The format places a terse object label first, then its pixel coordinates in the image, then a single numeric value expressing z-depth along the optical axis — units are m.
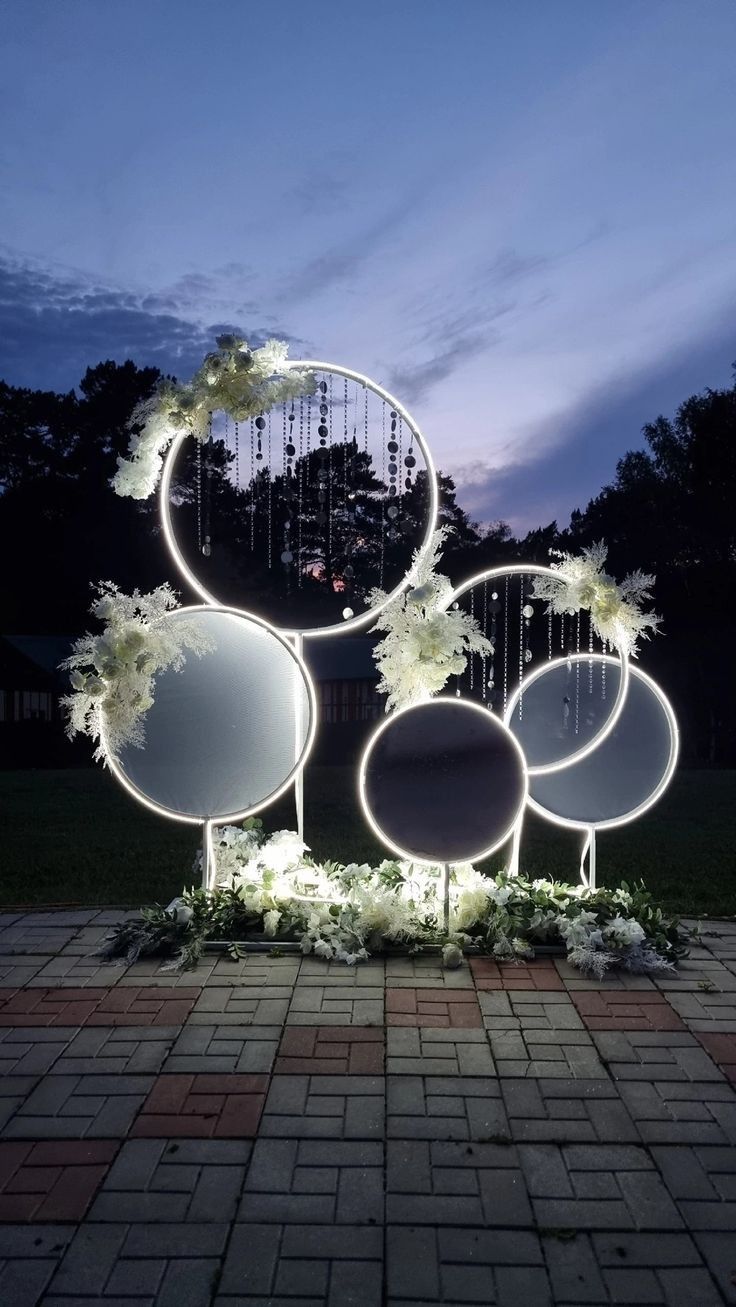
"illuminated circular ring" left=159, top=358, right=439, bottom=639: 6.21
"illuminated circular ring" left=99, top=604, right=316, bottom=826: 5.90
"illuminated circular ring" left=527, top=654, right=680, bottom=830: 6.53
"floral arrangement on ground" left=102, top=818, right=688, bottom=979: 5.46
